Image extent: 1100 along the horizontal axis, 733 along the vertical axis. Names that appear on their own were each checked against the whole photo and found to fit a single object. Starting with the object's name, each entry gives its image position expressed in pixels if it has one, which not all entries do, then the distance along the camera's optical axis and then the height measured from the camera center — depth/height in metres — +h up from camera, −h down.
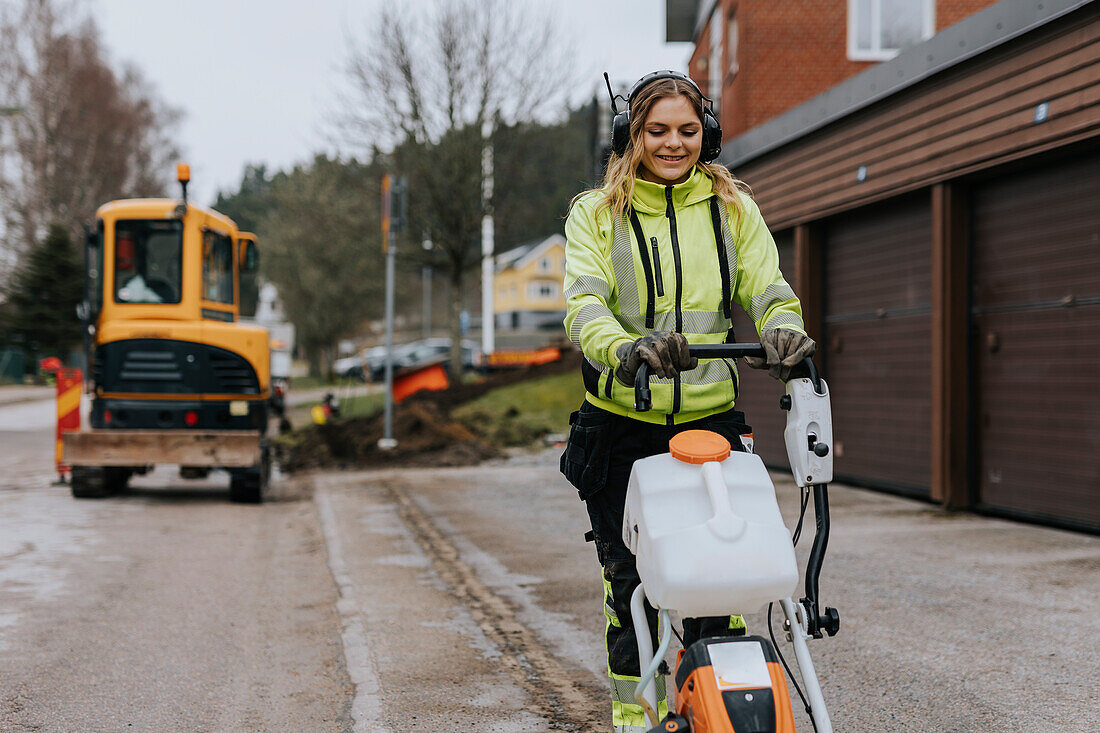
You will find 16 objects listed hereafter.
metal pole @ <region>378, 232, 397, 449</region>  15.32 -0.07
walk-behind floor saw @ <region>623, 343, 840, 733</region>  2.31 -0.43
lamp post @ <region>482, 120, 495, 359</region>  29.16 +4.00
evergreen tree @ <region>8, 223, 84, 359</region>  38.75 +2.19
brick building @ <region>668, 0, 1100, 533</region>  8.20 +0.91
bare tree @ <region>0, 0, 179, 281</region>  37.25 +8.18
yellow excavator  10.73 +0.01
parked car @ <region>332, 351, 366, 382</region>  49.48 -0.15
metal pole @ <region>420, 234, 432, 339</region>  63.56 +3.74
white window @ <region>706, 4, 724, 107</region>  19.14 +5.21
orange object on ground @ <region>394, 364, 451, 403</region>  20.22 -0.35
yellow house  92.62 +6.47
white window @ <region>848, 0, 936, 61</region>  16.47 +4.96
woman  2.93 +0.20
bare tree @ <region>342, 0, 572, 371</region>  27.81 +6.58
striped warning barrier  12.61 -0.39
